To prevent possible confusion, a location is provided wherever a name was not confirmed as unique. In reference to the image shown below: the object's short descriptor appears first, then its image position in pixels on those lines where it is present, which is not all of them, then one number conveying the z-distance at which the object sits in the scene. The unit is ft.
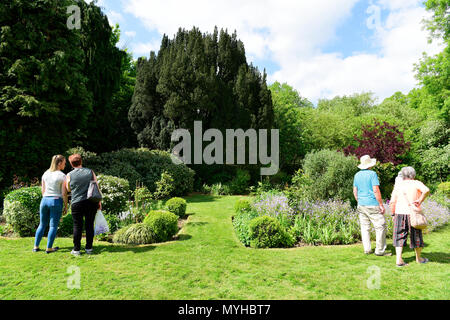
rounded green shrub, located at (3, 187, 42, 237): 22.07
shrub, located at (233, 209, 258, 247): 21.55
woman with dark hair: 16.62
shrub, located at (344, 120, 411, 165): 39.14
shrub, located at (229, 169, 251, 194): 50.88
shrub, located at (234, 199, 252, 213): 29.71
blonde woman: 16.92
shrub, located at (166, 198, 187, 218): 29.14
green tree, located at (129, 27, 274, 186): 52.65
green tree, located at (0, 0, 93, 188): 31.04
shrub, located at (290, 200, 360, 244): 21.18
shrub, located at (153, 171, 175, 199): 44.27
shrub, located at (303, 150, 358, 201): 30.76
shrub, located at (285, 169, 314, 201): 27.89
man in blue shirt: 17.48
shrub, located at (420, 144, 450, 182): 42.83
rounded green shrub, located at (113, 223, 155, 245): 20.56
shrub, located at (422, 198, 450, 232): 25.50
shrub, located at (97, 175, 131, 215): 26.23
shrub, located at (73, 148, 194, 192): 41.32
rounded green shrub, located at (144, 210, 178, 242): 21.10
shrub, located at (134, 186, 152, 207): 26.08
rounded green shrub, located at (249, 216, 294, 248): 19.95
